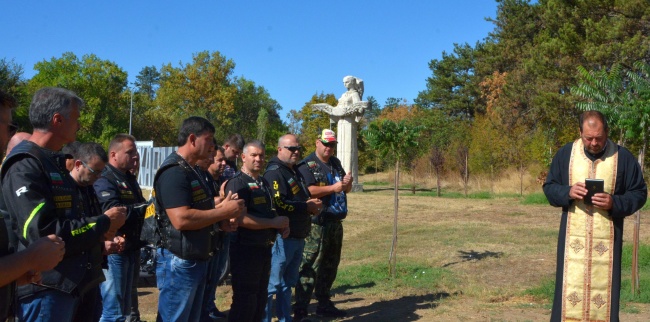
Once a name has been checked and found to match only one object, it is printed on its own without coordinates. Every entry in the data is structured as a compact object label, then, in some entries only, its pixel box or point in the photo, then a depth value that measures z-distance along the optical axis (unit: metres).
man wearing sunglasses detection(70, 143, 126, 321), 3.82
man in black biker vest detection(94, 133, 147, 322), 5.51
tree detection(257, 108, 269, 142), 44.88
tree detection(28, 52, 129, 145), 50.81
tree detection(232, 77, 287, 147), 58.72
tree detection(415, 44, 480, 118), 50.94
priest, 5.60
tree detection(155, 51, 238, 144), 52.62
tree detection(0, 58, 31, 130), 35.75
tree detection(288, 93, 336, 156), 48.09
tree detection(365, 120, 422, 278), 10.20
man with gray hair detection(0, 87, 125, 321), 3.33
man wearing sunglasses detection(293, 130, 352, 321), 7.21
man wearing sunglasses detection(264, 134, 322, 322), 6.29
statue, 27.84
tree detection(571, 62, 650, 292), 7.96
